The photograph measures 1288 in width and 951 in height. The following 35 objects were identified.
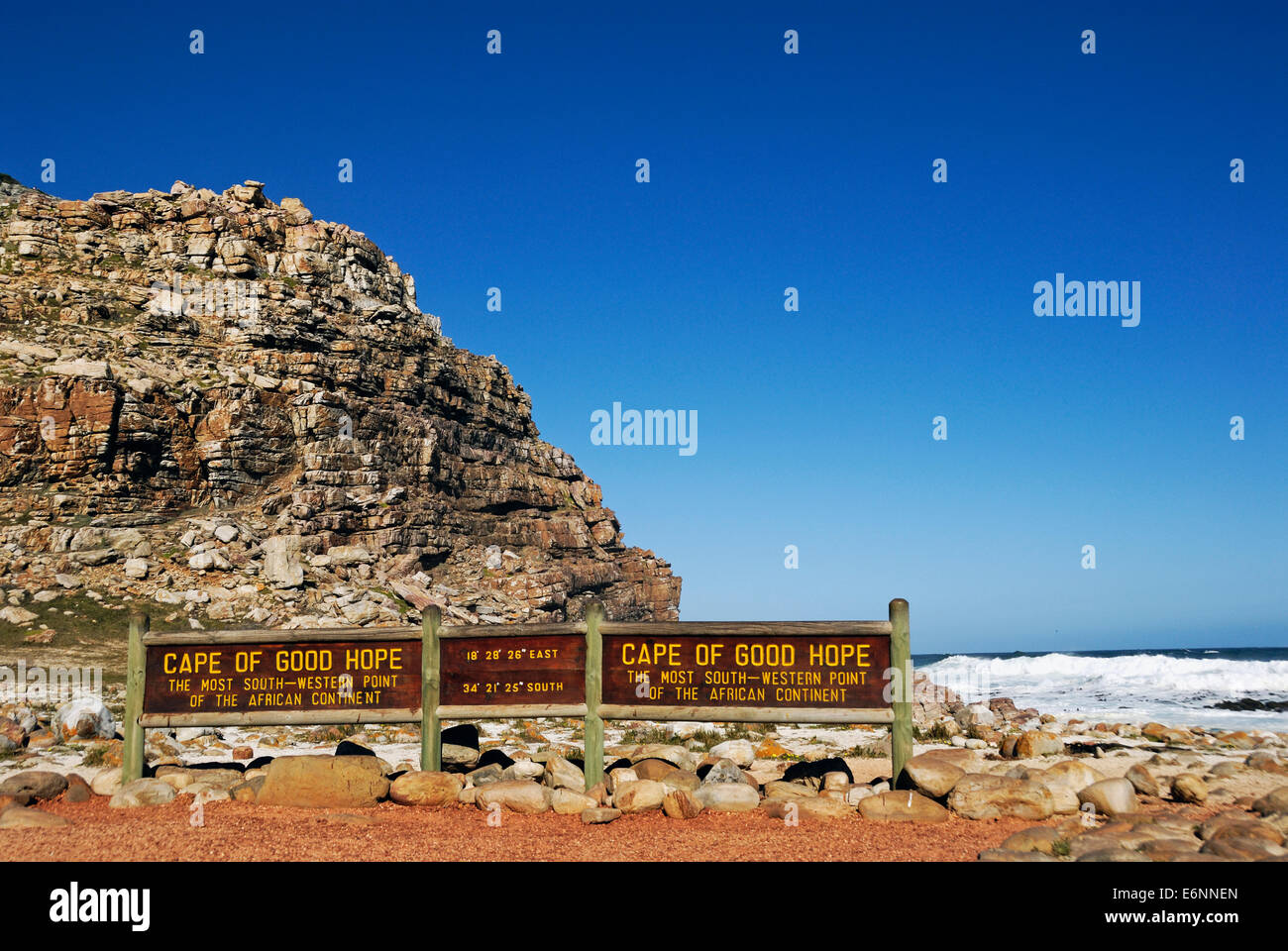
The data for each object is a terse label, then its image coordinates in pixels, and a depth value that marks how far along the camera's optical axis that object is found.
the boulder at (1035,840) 8.27
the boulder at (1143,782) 10.91
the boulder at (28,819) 9.38
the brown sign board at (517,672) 11.63
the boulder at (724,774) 11.16
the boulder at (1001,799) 9.71
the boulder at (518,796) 10.30
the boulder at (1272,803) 9.62
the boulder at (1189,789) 10.50
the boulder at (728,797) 10.29
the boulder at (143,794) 10.71
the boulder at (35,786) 10.77
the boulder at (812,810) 9.85
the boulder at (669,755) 12.88
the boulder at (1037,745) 14.85
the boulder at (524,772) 11.95
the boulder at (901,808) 9.78
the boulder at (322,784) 10.57
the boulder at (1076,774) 10.35
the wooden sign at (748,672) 11.11
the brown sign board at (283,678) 11.88
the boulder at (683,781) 10.88
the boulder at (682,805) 9.96
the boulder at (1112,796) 9.74
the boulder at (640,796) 10.24
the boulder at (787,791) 10.73
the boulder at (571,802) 10.29
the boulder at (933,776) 10.22
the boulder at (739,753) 13.93
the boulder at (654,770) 11.81
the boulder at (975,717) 24.26
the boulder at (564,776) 11.55
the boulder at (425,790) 10.71
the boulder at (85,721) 16.84
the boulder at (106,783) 11.39
